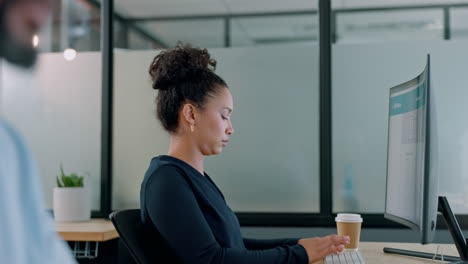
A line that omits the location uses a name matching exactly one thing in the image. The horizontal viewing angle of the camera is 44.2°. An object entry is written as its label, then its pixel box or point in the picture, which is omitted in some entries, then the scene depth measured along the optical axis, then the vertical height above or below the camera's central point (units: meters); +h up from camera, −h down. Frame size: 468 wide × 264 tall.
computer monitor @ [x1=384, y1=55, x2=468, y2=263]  1.27 -0.06
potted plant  2.78 -0.31
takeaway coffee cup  1.61 -0.25
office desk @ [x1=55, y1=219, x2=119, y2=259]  2.41 -0.41
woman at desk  1.20 -0.09
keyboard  1.37 -0.29
